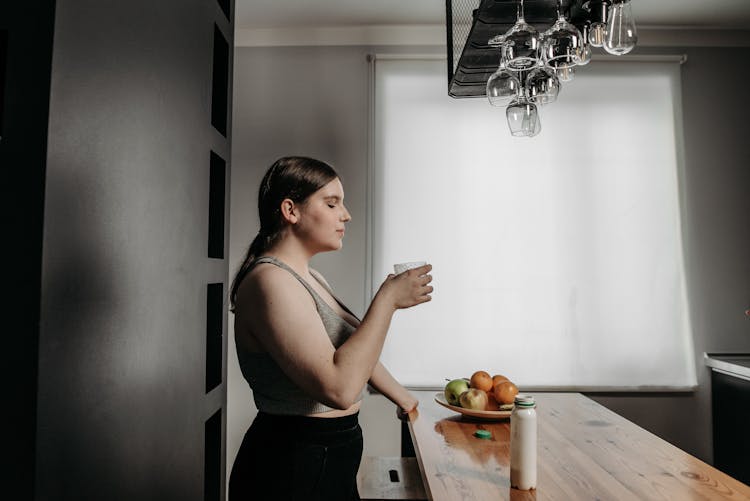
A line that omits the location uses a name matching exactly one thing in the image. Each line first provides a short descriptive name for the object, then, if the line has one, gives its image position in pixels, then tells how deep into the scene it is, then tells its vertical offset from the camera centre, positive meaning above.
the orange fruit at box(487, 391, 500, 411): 1.74 -0.38
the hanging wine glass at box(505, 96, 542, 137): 1.59 +0.51
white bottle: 1.09 -0.32
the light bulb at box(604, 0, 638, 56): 1.19 +0.58
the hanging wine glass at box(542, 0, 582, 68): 1.23 +0.57
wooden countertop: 1.12 -0.43
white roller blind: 2.91 +0.32
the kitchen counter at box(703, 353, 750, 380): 2.63 -0.40
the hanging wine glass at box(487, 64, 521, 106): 1.48 +0.56
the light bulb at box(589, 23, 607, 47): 1.25 +0.60
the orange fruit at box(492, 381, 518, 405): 1.69 -0.33
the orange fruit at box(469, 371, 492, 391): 1.77 -0.32
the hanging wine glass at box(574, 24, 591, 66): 1.24 +0.55
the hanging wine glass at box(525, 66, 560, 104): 1.48 +0.57
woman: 1.13 -0.12
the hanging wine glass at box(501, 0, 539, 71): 1.28 +0.59
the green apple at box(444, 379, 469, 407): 1.76 -0.34
